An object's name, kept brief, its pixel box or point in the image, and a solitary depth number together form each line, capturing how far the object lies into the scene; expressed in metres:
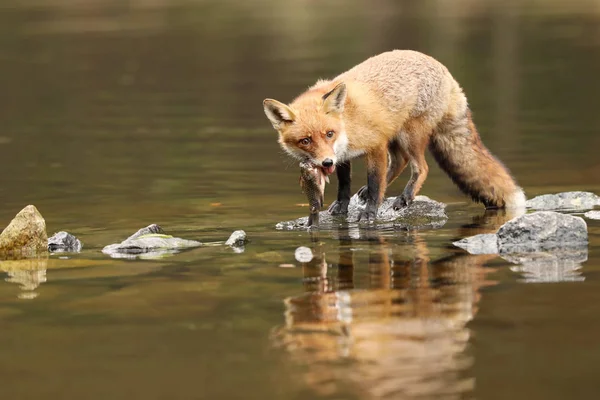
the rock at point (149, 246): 18.12
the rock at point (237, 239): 18.61
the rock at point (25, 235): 18.50
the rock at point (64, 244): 18.86
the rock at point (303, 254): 17.28
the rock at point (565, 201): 21.47
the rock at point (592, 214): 19.94
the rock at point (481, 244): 17.33
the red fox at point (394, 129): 20.19
